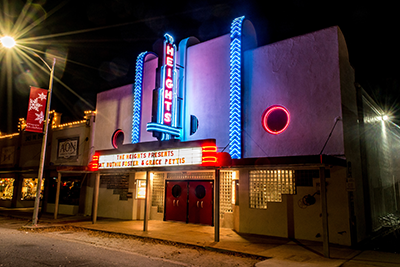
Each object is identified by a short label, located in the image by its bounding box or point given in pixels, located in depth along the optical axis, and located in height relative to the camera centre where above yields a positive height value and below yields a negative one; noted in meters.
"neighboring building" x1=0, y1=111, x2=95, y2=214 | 20.59 +1.92
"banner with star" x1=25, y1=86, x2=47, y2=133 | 15.77 +4.05
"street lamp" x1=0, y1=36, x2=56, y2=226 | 14.57 +2.26
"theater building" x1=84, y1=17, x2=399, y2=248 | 11.20 +2.23
